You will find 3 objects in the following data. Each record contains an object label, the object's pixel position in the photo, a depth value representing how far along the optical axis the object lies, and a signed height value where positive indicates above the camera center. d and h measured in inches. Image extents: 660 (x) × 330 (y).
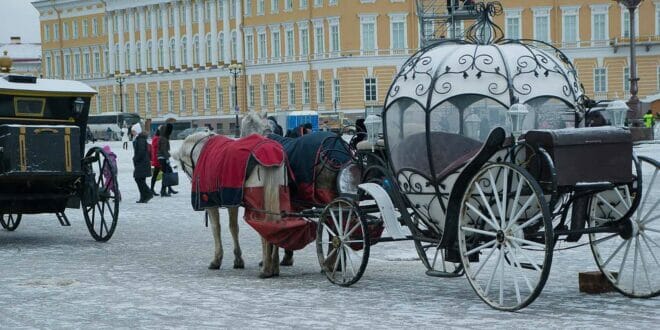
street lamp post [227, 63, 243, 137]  2738.7 +69.7
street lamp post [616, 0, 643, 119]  1508.4 +6.5
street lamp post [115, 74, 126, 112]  3356.3 +43.1
